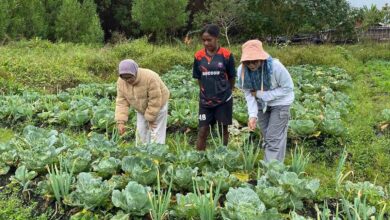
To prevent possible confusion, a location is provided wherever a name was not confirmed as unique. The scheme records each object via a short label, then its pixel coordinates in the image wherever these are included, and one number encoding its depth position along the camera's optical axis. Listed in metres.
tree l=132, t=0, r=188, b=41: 19.36
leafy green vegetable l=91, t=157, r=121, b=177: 4.13
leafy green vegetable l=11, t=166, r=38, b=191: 4.12
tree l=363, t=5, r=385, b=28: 21.72
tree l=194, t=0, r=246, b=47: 18.91
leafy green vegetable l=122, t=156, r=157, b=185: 3.88
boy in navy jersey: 5.04
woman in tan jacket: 4.80
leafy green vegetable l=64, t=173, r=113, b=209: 3.59
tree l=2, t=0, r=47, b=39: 17.66
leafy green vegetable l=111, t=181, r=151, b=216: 3.46
